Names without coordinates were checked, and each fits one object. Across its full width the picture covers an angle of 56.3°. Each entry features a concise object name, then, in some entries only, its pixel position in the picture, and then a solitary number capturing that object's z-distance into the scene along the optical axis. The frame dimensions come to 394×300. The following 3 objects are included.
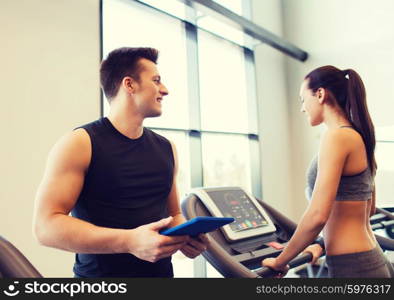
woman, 1.33
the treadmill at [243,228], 1.65
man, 1.07
